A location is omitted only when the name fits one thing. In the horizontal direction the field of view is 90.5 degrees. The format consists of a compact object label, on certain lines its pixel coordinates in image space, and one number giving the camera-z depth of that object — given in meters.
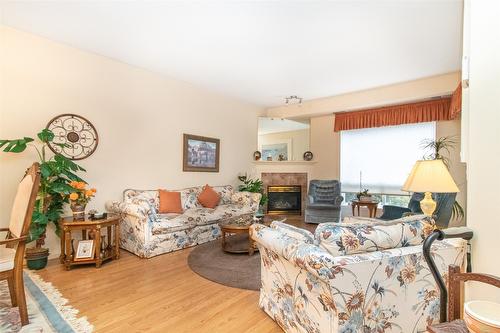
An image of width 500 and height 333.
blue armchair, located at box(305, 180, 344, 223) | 5.03
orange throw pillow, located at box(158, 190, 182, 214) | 3.90
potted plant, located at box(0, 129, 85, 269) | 2.65
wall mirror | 6.67
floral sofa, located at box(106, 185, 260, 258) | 3.24
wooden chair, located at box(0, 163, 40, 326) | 1.70
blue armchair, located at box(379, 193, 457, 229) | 3.20
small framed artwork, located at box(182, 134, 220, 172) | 4.65
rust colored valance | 4.46
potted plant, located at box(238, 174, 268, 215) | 5.39
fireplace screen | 6.22
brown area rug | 2.55
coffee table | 3.31
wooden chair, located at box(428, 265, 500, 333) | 0.75
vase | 2.93
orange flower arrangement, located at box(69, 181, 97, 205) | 2.85
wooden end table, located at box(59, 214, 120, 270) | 2.78
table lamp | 2.16
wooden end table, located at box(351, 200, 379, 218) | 4.82
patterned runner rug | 1.73
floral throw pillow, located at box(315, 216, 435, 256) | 1.40
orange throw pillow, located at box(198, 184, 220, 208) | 4.46
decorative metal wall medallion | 3.15
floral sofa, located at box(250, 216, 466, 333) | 1.32
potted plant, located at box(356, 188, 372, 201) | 4.92
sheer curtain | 4.85
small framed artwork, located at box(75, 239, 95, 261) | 2.84
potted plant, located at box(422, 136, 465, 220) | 4.36
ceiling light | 5.26
